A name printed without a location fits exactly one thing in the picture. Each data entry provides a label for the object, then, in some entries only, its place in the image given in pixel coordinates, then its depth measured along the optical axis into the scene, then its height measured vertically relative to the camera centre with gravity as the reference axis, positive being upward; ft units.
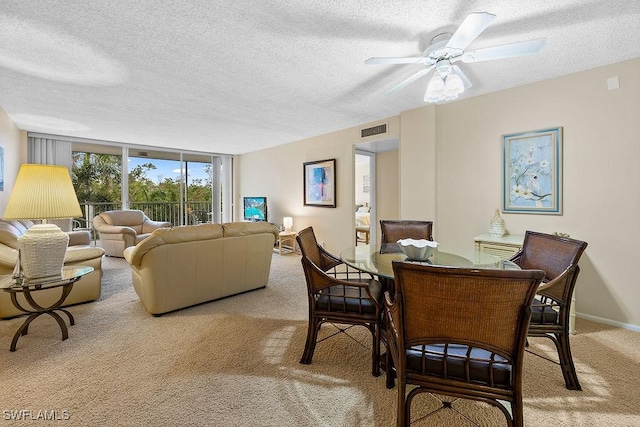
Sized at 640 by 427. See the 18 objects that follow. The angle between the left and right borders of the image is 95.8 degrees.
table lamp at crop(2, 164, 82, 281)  6.94 -0.07
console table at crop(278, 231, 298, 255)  18.74 -2.40
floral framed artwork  9.52 +1.22
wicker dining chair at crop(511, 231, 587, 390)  5.47 -1.94
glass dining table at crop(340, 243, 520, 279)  6.07 -1.24
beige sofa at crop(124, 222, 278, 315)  8.88 -1.84
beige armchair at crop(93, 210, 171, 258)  17.12 -1.20
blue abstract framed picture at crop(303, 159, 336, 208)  17.40 +1.56
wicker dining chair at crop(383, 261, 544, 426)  3.47 -1.56
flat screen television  21.61 -0.06
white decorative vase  10.26 -0.70
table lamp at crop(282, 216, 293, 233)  19.58 -1.01
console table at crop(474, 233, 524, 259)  9.12 -1.21
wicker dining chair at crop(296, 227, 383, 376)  6.07 -2.10
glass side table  6.96 -1.89
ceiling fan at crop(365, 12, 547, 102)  5.42 +3.35
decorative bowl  6.29 -0.91
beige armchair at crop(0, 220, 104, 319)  8.62 -1.97
